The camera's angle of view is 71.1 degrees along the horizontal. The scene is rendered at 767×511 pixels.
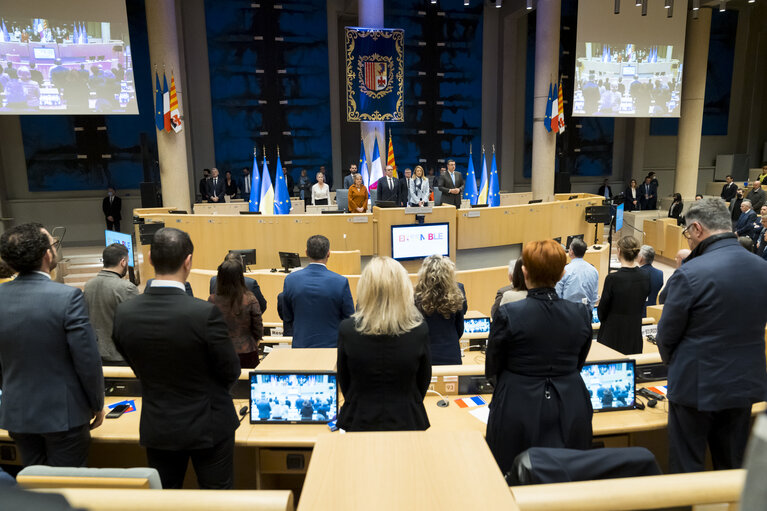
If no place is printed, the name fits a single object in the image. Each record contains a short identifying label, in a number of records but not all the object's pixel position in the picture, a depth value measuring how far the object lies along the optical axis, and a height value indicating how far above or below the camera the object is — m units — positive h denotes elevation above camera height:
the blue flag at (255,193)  10.86 -0.68
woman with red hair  2.23 -0.88
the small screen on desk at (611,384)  2.99 -1.27
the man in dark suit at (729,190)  13.43 -0.93
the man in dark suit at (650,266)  5.54 -1.13
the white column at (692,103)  14.23 +1.35
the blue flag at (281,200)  10.69 -0.80
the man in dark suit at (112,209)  13.07 -1.14
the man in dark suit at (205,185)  13.18 -0.60
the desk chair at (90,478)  1.56 -0.93
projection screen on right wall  13.09 +2.31
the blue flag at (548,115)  13.74 +1.02
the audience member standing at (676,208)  12.97 -1.30
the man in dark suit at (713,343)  2.49 -0.89
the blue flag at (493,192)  12.17 -0.81
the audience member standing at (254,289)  4.31 -1.05
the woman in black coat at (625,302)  4.54 -1.24
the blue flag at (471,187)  12.23 -0.69
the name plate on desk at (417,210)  8.25 -0.80
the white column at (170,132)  11.62 +0.65
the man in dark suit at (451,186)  10.47 -0.61
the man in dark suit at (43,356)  2.29 -0.83
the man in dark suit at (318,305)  3.76 -1.02
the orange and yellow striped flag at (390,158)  11.79 -0.01
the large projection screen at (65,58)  10.45 +2.06
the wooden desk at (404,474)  1.13 -0.71
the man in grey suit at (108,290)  3.71 -0.88
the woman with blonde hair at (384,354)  2.29 -0.83
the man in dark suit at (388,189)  9.72 -0.56
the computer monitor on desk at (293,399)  2.84 -1.26
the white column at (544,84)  13.62 +1.82
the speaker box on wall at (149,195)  12.27 -0.76
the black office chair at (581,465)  1.44 -0.83
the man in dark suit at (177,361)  2.11 -0.79
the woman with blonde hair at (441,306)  3.20 -0.88
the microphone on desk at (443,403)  3.02 -1.37
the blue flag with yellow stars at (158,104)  11.71 +1.23
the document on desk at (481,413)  2.84 -1.37
